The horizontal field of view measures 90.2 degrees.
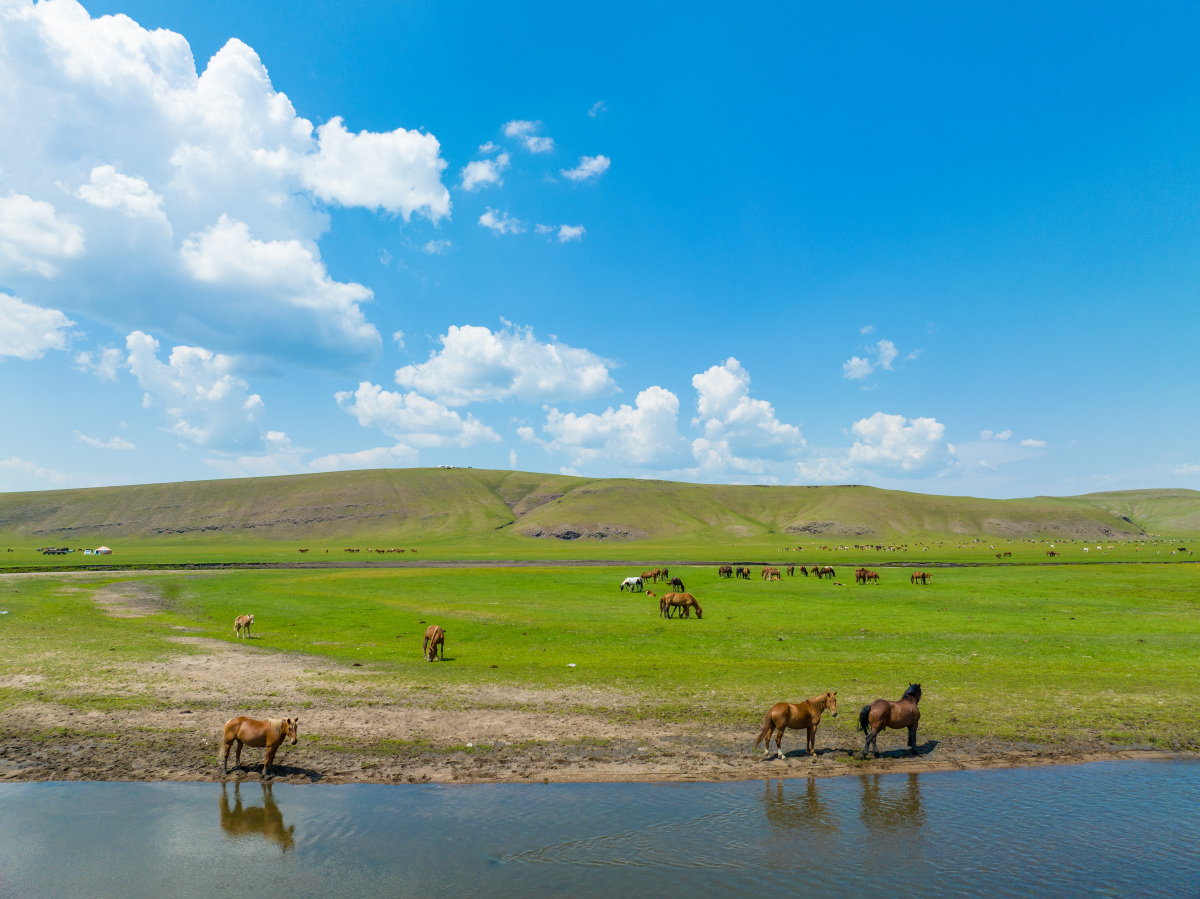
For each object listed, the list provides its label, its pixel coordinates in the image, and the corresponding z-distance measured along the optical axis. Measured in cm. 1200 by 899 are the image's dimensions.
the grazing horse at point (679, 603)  4079
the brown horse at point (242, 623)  3419
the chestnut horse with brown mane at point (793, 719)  1558
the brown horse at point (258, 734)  1454
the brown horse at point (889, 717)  1553
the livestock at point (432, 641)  2728
